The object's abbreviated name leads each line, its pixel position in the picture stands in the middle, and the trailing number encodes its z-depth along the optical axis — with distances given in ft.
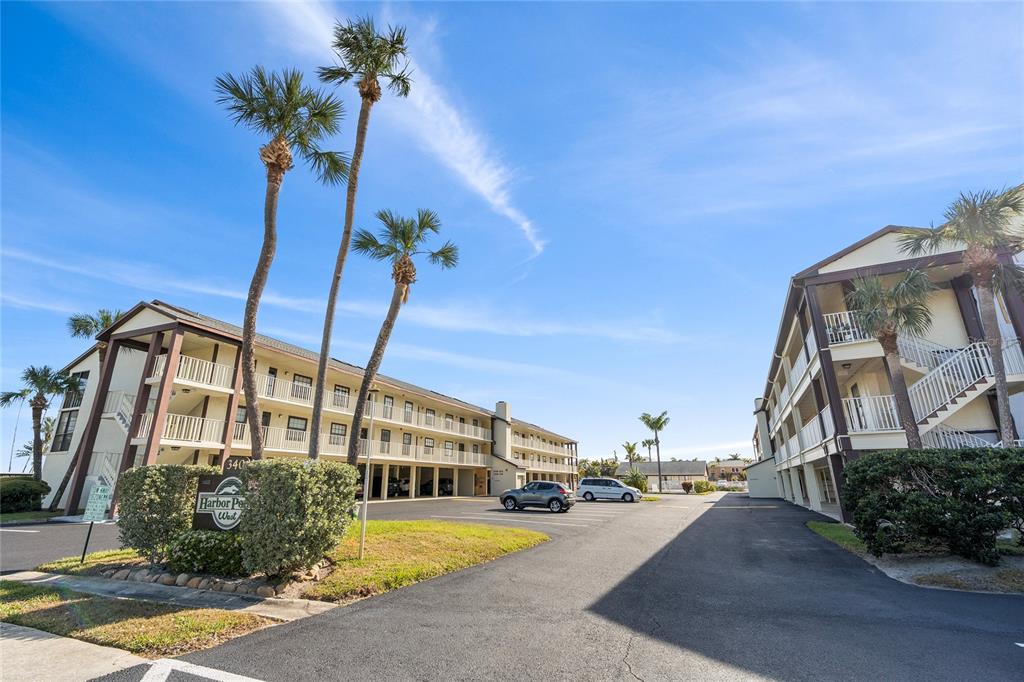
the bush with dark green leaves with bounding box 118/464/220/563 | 26.23
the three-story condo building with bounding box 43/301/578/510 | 60.13
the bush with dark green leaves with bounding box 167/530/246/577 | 24.73
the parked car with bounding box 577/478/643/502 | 102.53
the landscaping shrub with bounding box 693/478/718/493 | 169.17
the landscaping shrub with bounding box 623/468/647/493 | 154.10
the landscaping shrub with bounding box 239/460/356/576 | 22.11
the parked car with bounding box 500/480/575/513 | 70.13
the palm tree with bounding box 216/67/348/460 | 35.73
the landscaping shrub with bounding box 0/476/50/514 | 63.36
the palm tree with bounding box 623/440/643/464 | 244.01
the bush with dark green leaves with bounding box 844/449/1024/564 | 26.66
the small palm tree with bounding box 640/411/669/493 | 216.33
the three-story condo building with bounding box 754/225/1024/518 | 41.22
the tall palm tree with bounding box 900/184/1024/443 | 36.55
